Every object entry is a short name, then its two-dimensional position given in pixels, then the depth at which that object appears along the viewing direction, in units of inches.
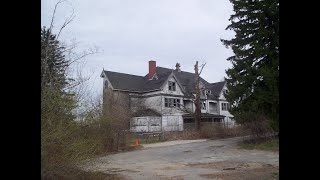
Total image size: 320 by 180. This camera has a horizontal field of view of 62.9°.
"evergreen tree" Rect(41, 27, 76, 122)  261.6
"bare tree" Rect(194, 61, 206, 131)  1087.0
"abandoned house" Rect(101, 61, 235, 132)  1201.3
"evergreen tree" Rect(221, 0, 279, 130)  661.2
